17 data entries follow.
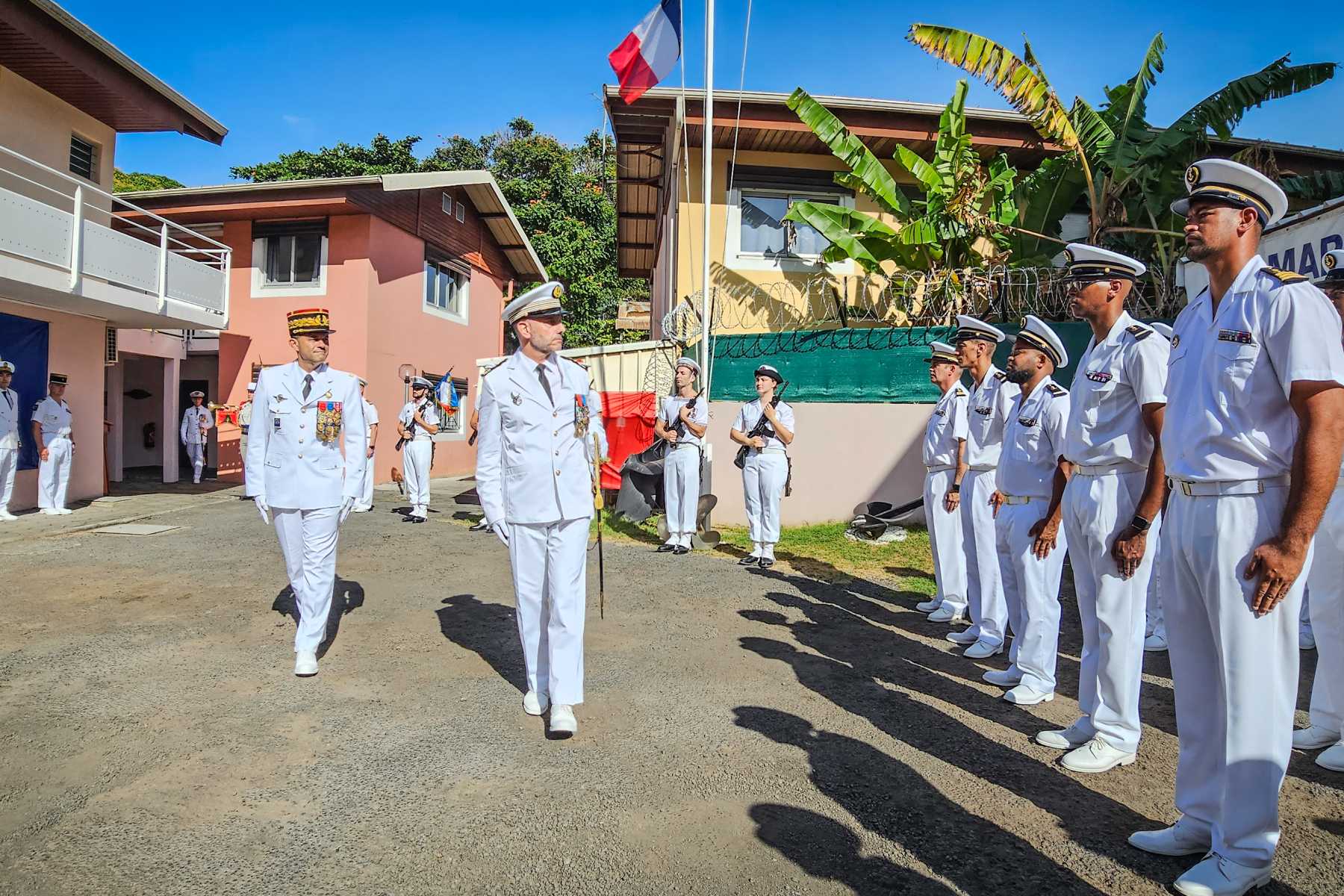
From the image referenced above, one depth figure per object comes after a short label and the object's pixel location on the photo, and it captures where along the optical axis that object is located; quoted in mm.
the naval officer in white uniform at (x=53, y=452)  12531
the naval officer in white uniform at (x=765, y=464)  8609
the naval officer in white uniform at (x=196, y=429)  18344
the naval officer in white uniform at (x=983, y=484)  5570
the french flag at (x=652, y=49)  10078
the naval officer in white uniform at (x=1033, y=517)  4633
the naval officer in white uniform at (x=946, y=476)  6551
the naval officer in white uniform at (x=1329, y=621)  3896
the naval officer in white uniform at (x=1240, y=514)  2582
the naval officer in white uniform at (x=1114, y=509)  3615
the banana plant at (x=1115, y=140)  10344
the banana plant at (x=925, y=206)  11320
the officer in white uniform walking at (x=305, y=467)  5176
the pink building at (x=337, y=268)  16625
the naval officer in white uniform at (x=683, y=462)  9406
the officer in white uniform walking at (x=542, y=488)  4227
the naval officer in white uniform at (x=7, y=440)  11688
